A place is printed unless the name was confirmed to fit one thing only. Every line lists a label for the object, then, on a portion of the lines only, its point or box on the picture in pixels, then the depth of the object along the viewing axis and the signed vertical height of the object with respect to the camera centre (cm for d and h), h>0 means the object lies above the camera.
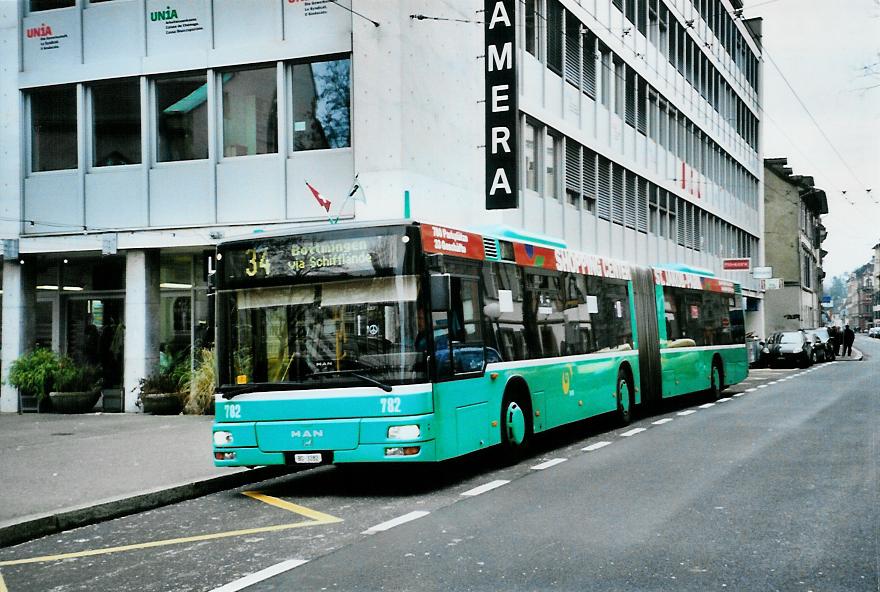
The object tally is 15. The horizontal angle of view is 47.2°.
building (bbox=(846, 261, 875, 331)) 19125 +710
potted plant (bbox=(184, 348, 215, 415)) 1872 -85
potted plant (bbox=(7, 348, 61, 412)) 2016 -52
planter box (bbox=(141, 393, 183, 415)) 1919 -110
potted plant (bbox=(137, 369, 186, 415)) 1920 -94
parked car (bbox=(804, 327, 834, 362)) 4644 -72
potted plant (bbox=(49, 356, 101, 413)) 2025 -83
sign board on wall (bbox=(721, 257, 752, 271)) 4325 +291
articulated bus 991 -6
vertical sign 2088 +465
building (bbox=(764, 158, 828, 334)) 7119 +651
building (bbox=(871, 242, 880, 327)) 17062 +529
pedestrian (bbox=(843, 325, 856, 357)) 5572 -52
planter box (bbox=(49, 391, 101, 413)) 2023 -109
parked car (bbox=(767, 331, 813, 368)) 4150 -82
